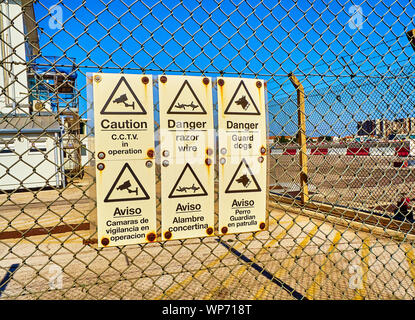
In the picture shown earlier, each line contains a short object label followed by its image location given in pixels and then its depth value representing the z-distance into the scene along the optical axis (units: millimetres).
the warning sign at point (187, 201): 1593
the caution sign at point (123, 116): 1479
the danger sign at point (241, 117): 1679
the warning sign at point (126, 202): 1495
